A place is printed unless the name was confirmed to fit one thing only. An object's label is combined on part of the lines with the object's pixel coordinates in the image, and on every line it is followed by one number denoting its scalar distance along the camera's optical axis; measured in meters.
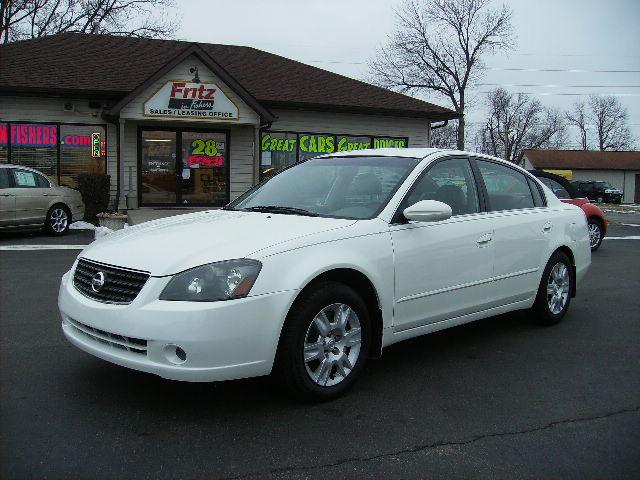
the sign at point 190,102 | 16.28
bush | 16.00
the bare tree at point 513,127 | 76.69
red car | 11.78
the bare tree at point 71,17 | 33.78
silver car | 12.54
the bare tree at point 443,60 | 48.38
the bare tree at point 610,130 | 87.94
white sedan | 3.44
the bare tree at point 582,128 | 91.81
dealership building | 16.58
